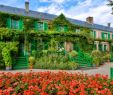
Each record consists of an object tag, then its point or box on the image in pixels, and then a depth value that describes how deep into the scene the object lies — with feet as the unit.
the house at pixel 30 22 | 38.35
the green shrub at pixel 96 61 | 33.60
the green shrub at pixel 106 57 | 43.12
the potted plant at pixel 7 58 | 28.73
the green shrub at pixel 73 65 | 28.26
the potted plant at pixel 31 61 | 30.56
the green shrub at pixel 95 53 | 39.38
